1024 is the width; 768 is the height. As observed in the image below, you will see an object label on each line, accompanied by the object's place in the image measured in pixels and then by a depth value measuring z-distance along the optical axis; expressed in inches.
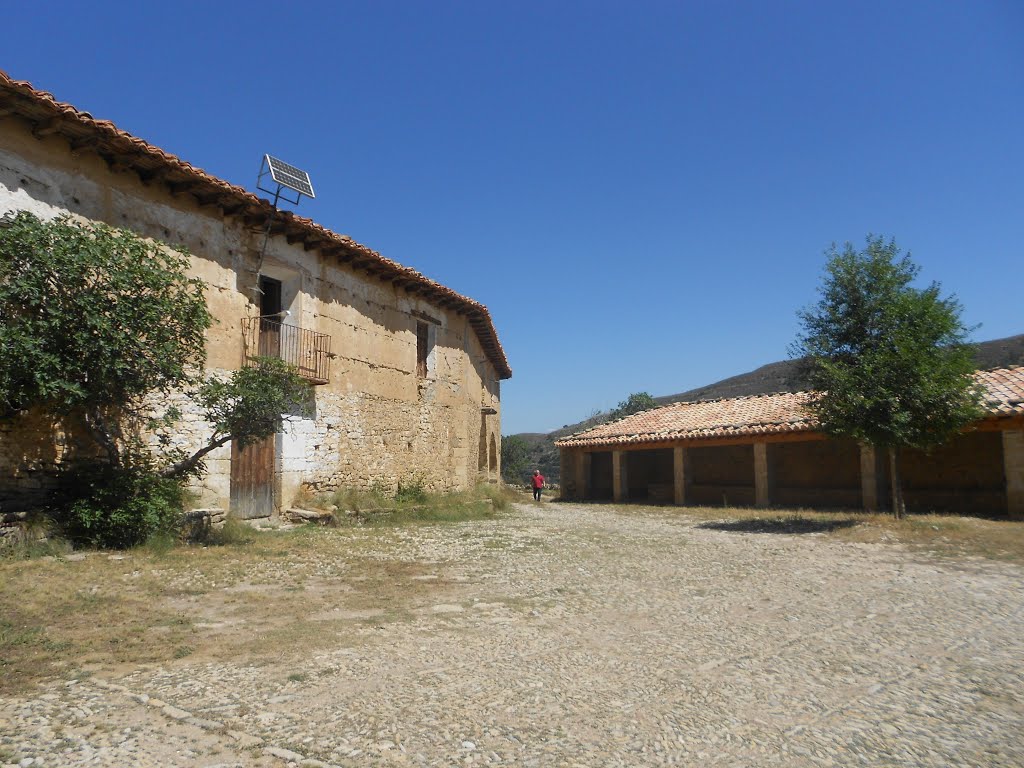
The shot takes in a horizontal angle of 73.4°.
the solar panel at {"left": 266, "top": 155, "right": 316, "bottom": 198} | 543.2
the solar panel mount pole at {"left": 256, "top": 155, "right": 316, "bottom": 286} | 541.0
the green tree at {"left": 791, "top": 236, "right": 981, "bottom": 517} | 541.3
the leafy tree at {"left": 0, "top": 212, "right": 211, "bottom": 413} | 337.1
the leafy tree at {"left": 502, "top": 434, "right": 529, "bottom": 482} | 1683.1
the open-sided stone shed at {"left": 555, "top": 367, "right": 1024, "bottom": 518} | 713.0
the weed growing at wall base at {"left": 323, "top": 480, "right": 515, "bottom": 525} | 597.9
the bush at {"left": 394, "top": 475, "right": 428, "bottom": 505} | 685.9
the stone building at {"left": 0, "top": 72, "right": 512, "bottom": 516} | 400.5
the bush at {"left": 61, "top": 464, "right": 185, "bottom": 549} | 369.7
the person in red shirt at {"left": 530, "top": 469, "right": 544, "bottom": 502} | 1063.0
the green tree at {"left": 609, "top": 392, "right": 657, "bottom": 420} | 1861.5
